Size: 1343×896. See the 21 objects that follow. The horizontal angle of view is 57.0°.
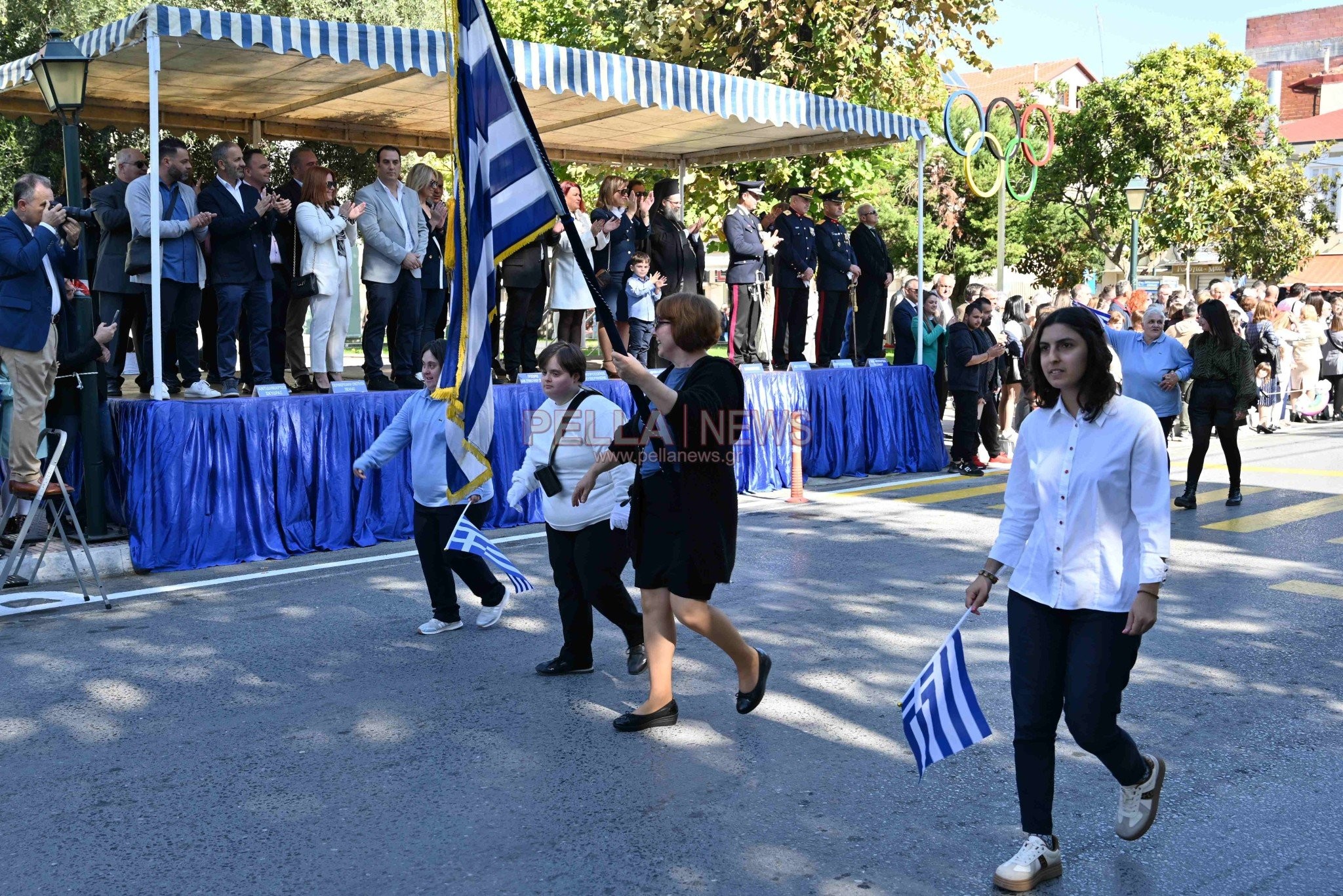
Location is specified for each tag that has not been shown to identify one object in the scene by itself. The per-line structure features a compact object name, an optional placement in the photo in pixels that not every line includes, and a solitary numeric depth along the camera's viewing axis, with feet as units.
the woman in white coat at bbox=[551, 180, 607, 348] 38.65
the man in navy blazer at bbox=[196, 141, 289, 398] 30.60
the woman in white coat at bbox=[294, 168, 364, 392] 32.91
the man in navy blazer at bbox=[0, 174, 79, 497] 26.25
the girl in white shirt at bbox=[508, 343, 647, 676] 18.94
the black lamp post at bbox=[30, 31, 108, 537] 27.02
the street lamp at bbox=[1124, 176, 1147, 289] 77.82
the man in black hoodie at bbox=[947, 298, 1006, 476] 43.96
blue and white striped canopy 28.94
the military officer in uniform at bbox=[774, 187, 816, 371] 44.06
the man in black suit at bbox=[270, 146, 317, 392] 34.09
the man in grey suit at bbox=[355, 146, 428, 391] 33.86
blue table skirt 28.04
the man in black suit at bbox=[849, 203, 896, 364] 46.34
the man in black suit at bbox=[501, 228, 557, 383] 37.52
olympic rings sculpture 55.01
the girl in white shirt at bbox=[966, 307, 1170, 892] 12.10
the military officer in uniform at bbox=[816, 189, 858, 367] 44.73
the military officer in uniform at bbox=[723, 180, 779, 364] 44.04
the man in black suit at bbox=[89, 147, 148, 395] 30.81
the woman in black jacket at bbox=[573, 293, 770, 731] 15.43
